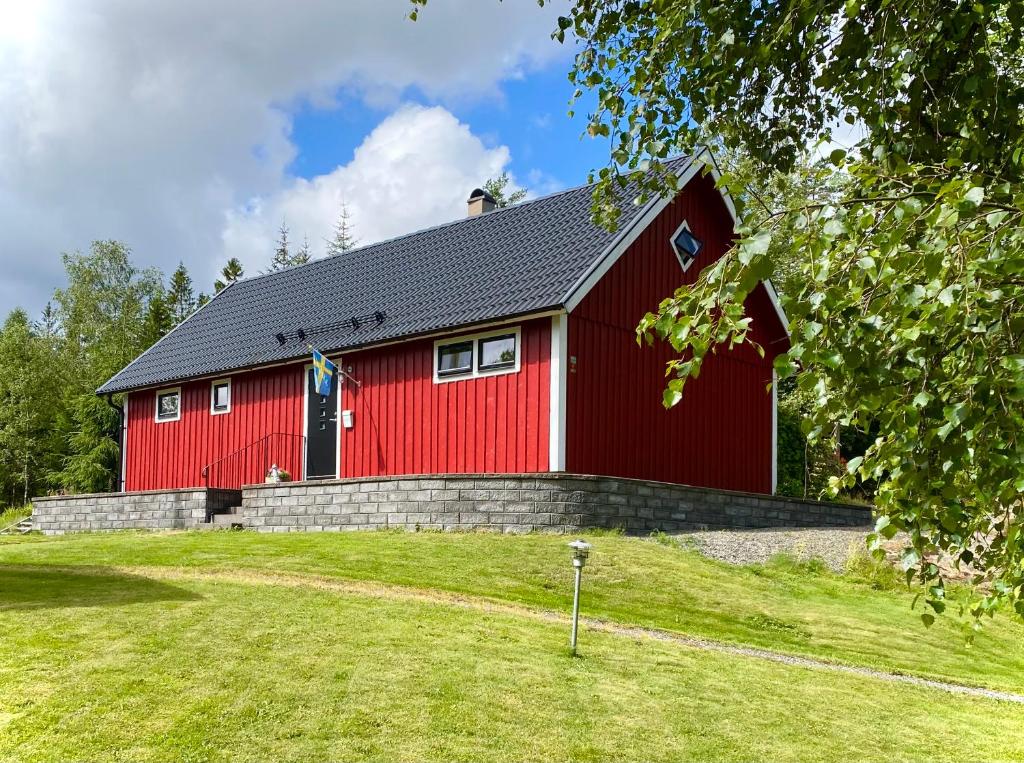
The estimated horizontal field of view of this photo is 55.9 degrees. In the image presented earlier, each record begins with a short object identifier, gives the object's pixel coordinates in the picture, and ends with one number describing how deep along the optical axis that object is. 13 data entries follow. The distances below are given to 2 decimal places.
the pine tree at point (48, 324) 50.05
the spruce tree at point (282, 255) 59.56
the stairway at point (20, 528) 21.59
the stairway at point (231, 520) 17.09
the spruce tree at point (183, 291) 56.00
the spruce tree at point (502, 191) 49.91
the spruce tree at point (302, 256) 58.54
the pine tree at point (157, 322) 44.06
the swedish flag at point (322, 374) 17.80
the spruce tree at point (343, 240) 59.31
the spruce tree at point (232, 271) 54.19
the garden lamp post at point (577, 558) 8.05
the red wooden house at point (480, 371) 15.78
